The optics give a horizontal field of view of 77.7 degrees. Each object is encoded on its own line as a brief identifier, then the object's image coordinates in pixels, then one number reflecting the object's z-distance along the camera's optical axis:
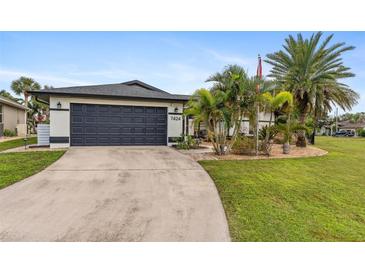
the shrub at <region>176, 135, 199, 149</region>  11.54
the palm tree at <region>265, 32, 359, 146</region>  12.87
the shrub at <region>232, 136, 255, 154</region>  10.18
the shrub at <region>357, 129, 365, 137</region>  39.27
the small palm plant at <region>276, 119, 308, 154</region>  10.11
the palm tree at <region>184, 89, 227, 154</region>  8.87
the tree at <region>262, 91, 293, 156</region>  9.53
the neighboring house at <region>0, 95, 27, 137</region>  18.14
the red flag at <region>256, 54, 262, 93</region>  9.30
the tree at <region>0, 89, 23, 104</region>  32.03
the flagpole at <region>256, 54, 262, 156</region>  9.32
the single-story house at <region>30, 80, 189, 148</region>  10.95
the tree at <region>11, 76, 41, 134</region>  31.95
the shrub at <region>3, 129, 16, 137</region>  18.61
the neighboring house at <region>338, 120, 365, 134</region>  55.10
